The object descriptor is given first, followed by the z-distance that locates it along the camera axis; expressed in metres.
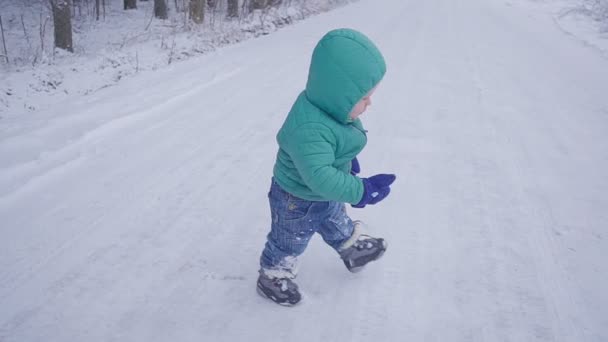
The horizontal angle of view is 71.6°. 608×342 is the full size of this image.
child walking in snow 1.72
